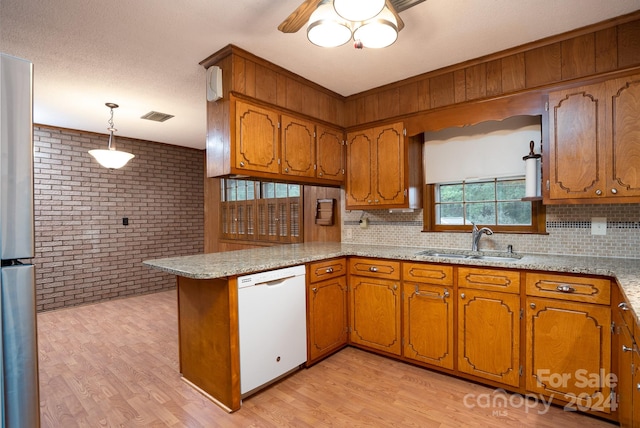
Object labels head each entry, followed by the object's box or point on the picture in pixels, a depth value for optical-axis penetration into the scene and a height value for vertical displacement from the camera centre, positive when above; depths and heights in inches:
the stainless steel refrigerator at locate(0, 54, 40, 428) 33.6 -3.4
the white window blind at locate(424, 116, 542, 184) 103.3 +22.3
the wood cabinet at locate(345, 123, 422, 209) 118.0 +17.4
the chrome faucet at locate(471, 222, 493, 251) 106.3 -8.0
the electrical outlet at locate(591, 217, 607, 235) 90.6 -3.8
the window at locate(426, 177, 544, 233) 105.7 +2.4
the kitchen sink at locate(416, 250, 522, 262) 100.0 -13.8
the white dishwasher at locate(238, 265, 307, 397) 83.0 -31.0
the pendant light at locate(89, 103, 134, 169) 140.9 +26.9
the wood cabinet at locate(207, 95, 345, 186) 97.0 +23.5
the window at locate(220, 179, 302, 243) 174.0 +1.9
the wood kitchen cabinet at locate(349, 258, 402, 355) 105.4 -31.1
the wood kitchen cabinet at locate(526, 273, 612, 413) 73.6 -30.8
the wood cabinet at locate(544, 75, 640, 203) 79.5 +18.0
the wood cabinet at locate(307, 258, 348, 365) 103.0 -31.9
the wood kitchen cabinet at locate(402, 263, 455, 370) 95.1 -30.9
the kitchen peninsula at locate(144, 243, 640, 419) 74.5 -22.2
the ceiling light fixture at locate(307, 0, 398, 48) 60.1 +36.3
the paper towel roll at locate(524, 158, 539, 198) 95.1 +10.6
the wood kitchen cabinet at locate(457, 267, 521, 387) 85.0 -30.8
